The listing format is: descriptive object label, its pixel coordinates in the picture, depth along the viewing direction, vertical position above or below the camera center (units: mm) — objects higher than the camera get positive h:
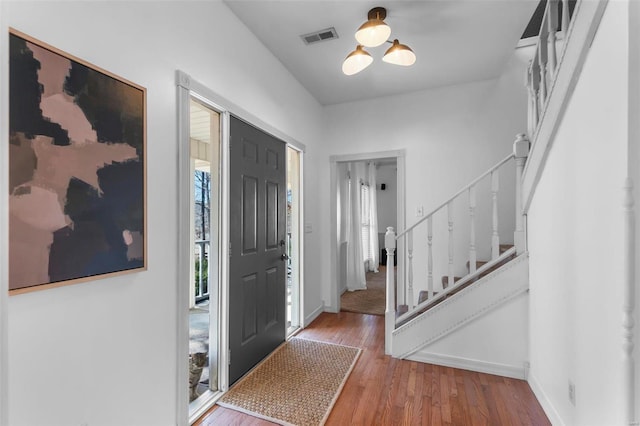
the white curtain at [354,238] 5035 -441
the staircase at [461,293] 2289 -653
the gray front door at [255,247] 2203 -278
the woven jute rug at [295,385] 1863 -1252
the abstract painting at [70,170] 1013 +174
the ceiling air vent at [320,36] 2385 +1471
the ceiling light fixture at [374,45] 1954 +1193
